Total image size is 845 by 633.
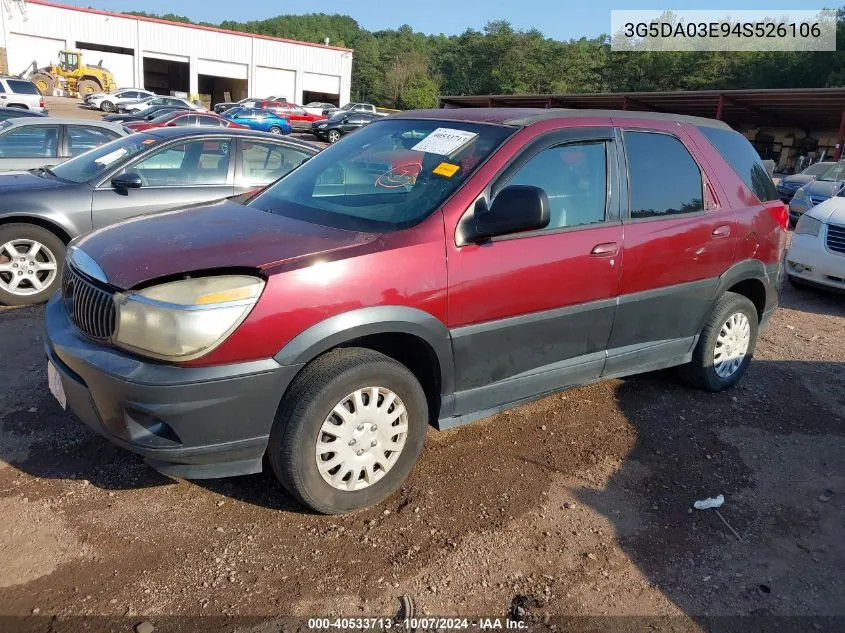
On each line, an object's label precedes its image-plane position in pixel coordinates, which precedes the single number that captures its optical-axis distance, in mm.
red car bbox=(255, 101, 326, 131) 37312
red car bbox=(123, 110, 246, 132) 17422
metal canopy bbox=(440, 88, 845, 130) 28750
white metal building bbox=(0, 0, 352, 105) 48531
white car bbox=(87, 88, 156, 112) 38750
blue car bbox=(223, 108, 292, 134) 31922
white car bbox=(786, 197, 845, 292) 7559
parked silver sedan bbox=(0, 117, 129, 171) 8016
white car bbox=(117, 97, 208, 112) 35094
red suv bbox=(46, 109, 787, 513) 2680
